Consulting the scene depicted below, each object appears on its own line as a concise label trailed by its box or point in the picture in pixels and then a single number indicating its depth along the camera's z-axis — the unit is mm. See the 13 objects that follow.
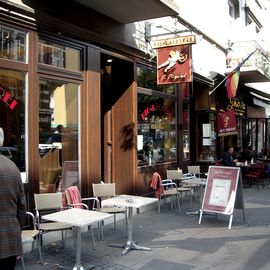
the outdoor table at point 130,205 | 6754
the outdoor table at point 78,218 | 5419
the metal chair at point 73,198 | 7215
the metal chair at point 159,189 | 10195
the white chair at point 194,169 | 12445
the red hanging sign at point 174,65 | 10234
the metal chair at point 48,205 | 6484
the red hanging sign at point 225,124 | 16250
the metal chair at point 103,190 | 8383
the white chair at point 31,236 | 5757
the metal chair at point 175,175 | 11211
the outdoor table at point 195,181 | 10130
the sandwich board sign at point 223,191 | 8812
